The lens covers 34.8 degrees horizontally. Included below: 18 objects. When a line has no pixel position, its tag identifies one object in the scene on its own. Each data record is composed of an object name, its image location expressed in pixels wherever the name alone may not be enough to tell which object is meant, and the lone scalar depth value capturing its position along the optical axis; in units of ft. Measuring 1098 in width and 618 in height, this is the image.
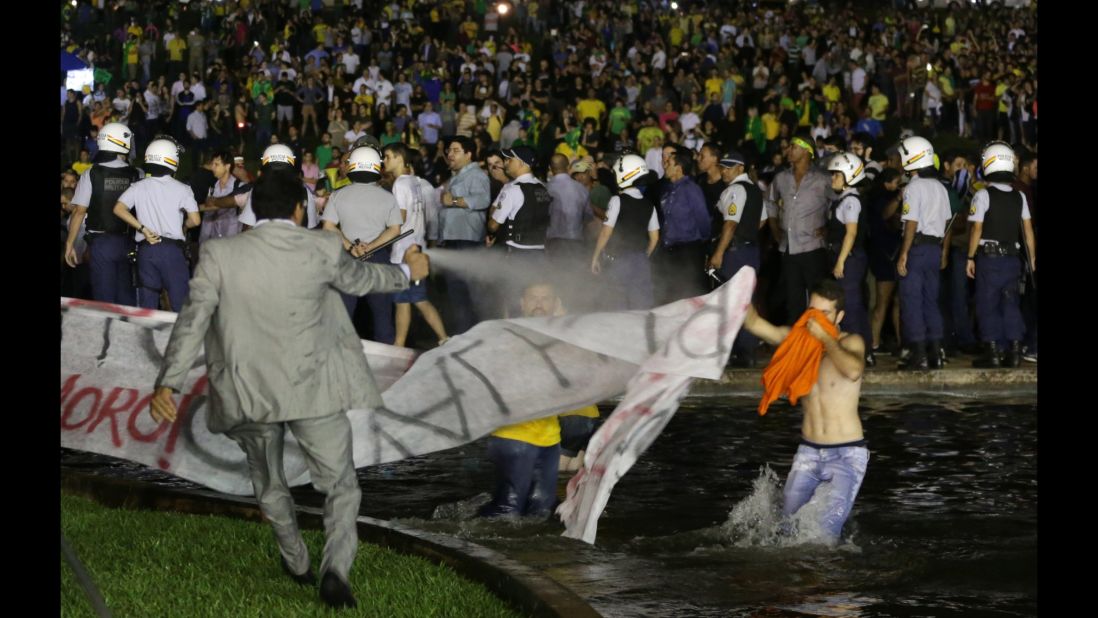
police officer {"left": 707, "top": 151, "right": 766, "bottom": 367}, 47.21
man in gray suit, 21.06
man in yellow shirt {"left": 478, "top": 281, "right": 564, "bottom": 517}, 28.45
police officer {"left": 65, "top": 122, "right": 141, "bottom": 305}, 44.96
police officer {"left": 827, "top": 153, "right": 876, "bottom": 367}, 46.44
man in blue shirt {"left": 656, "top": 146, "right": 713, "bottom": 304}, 47.91
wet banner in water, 27.45
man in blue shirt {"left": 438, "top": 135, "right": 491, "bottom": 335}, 49.78
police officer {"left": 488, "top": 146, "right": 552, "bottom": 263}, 47.55
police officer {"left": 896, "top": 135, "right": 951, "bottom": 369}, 46.32
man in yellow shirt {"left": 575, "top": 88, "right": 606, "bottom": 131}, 92.12
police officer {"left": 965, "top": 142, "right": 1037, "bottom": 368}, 46.52
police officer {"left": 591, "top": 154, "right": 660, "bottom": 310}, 47.42
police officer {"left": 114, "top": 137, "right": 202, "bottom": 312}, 43.52
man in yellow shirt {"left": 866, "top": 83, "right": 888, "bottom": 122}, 95.81
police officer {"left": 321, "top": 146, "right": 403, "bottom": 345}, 43.86
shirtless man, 26.53
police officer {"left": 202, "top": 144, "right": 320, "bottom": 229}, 46.62
